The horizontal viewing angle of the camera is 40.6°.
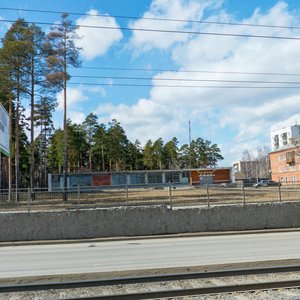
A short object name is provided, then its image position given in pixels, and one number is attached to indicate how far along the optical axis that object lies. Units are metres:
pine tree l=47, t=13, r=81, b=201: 34.66
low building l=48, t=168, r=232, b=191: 67.44
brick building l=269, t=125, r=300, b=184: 85.12
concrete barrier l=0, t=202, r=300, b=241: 17.31
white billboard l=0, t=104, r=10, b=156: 38.73
